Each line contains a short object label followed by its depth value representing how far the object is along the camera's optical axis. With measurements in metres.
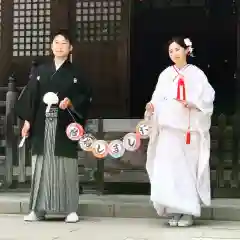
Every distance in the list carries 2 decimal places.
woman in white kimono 5.84
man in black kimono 6.16
